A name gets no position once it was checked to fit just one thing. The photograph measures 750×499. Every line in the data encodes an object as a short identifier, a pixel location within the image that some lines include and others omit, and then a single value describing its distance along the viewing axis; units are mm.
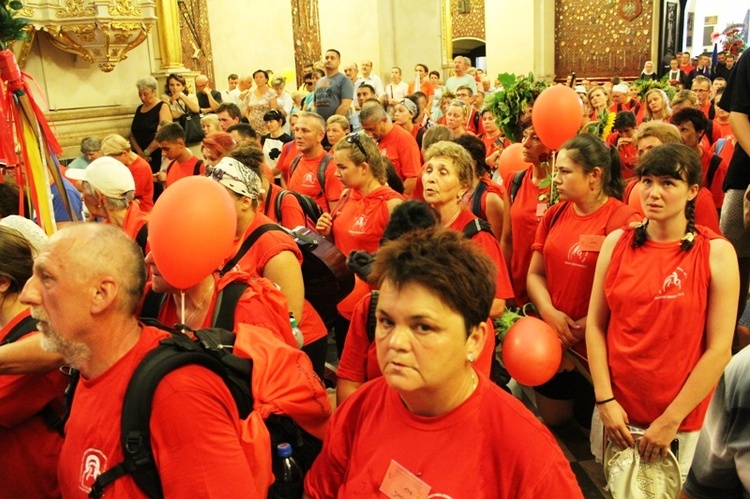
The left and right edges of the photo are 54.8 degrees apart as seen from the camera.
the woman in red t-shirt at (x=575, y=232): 3629
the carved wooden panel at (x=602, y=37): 18281
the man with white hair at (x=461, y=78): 12016
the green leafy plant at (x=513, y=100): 5195
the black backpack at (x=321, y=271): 3406
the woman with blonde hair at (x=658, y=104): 7648
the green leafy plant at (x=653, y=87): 8789
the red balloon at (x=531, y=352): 3297
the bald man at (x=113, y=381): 1754
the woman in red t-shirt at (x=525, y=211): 4484
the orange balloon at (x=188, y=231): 2475
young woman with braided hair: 2916
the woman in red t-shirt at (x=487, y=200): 4645
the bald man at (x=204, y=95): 10995
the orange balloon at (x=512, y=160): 5305
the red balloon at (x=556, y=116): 4422
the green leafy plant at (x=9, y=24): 3613
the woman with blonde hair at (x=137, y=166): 5938
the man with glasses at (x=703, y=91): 9617
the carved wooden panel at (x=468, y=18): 24297
